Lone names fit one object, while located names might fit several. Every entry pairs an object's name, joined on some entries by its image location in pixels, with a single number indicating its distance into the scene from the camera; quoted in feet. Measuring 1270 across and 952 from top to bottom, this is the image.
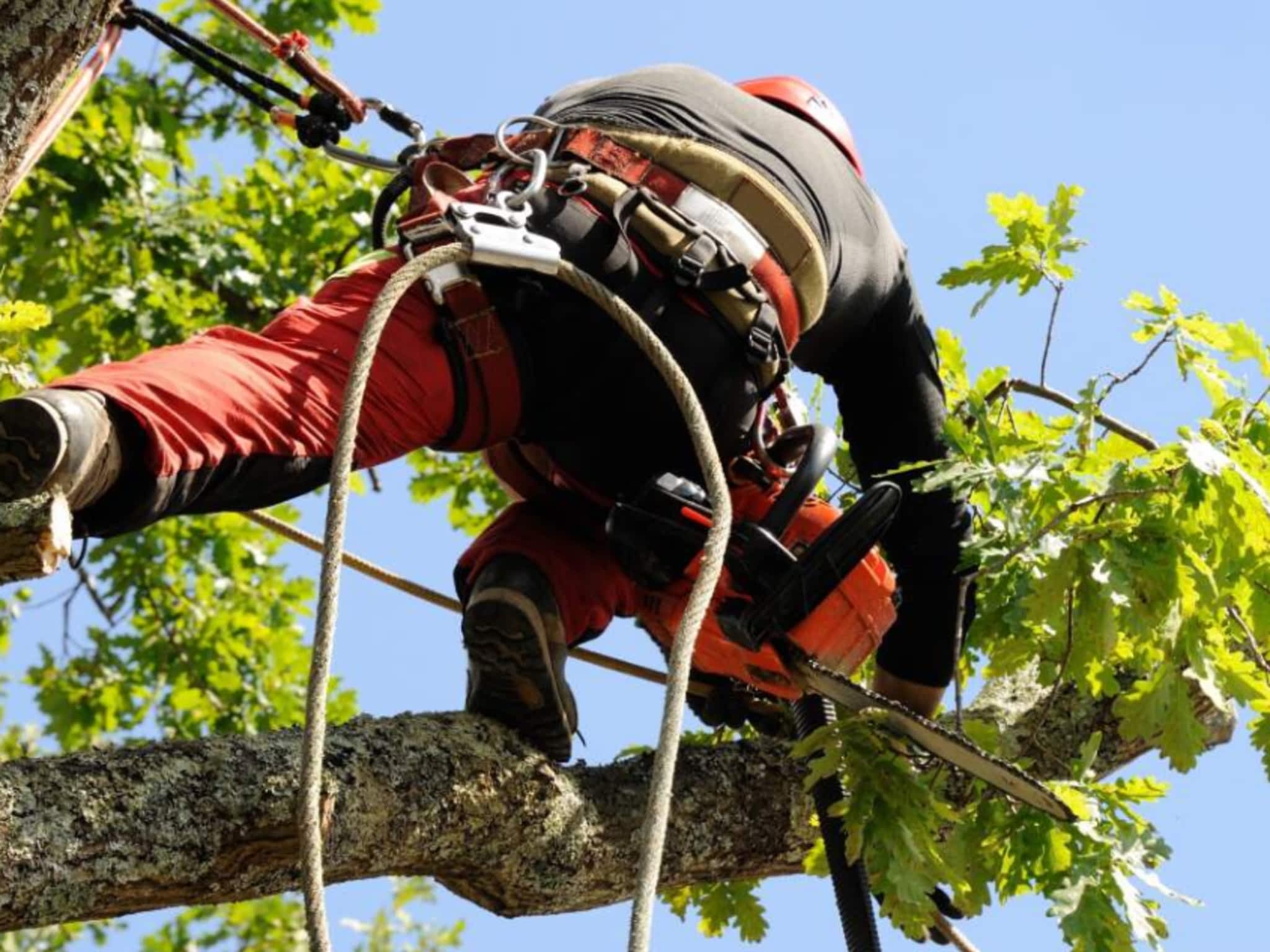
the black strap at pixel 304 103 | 29.71
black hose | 26.48
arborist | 20.76
